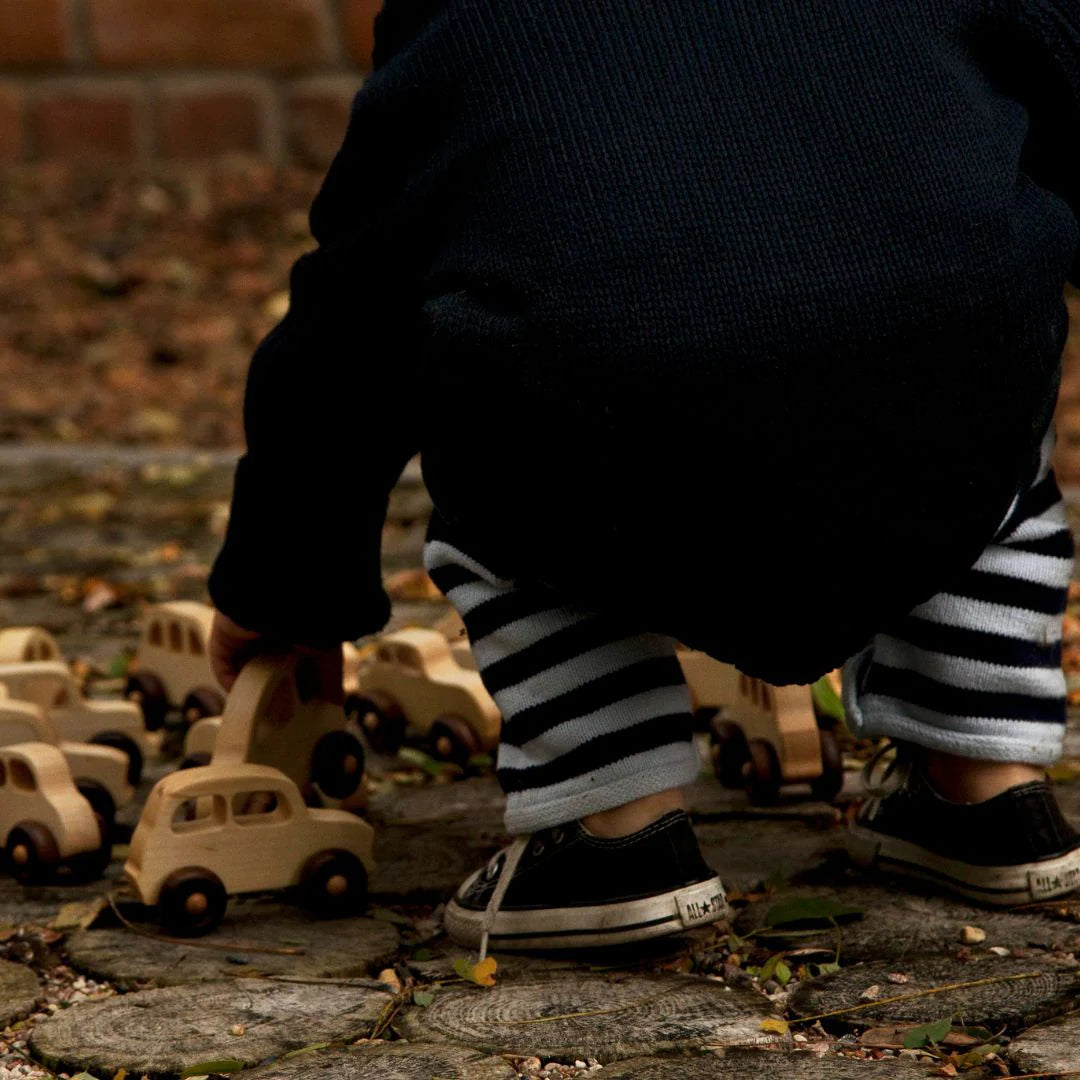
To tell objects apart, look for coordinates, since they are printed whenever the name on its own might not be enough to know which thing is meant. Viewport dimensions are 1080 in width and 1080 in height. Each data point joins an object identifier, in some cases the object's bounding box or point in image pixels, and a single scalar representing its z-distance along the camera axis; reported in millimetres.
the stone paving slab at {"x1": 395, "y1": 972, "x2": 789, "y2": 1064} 3979
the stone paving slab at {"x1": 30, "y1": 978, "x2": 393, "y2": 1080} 3984
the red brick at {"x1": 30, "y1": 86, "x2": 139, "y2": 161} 9312
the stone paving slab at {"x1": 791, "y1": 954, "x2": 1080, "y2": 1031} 3990
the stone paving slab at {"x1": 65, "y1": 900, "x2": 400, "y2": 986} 4092
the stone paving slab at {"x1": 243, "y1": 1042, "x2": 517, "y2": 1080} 3948
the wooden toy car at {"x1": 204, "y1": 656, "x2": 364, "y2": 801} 4238
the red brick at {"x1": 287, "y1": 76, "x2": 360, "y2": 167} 9219
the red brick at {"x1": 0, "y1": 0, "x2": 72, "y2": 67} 8996
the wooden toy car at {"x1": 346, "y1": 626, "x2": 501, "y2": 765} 4460
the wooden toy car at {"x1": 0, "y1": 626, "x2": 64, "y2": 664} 4527
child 3987
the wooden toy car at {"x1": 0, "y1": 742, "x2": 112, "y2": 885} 4218
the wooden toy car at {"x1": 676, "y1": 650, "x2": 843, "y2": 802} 4306
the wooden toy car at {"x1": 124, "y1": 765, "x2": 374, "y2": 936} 4140
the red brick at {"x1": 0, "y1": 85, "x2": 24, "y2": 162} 9301
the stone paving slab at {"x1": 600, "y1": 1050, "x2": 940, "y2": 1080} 3929
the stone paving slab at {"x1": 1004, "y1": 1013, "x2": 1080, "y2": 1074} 3931
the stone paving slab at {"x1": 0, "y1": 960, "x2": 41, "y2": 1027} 4043
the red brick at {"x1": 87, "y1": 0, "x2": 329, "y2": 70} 8947
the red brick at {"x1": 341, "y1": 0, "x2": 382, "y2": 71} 8746
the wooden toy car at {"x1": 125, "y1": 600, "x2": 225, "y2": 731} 4539
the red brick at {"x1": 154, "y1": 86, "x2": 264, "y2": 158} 9301
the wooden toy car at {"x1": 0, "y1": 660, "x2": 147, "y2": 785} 4461
